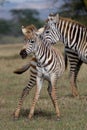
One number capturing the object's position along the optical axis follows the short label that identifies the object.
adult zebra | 25.55
